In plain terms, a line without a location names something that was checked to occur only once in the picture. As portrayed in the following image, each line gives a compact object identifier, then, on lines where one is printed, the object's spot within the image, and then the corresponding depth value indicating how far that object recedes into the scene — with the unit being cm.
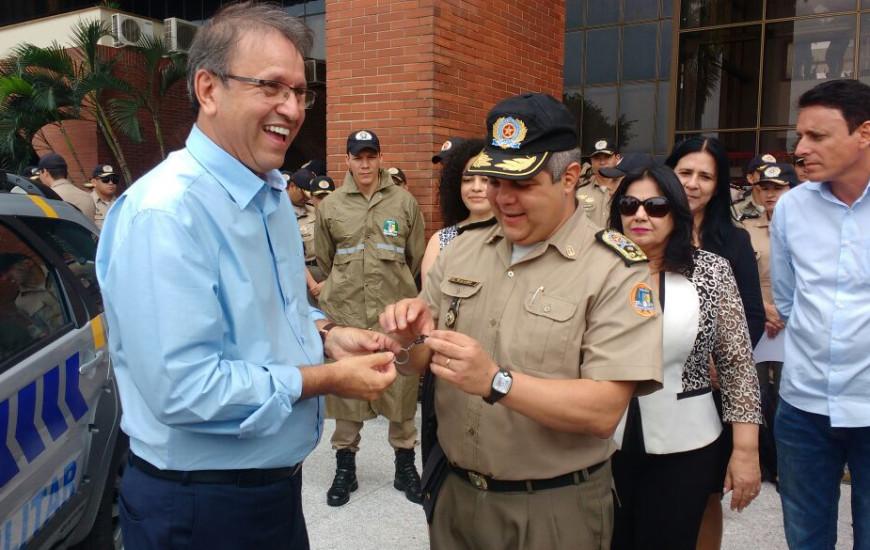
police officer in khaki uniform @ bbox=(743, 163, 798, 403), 500
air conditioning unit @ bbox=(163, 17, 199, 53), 1597
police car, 247
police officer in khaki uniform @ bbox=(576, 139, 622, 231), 608
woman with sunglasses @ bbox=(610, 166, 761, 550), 255
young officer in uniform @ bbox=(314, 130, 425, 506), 477
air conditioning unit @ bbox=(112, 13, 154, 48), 1516
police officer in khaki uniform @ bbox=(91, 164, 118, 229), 920
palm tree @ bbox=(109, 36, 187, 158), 1366
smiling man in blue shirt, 158
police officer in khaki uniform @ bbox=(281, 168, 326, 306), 553
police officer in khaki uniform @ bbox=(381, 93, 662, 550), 175
